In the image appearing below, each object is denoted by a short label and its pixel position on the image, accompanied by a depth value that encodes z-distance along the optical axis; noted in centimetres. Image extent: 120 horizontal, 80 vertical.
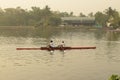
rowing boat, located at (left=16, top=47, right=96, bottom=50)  4232
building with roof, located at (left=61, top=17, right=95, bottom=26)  16500
